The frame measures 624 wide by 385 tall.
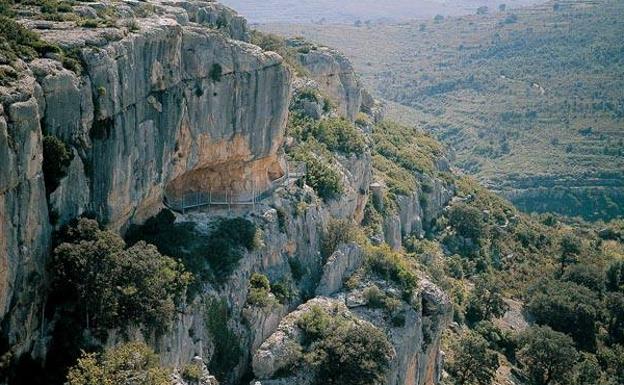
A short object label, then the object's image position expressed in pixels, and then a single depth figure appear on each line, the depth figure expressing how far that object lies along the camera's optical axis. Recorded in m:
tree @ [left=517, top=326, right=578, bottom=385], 72.75
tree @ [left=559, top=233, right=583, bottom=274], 101.09
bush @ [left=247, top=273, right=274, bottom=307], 51.91
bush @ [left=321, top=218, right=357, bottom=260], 62.84
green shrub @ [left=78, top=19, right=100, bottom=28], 44.31
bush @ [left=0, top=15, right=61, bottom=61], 37.06
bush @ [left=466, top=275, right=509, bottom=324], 84.06
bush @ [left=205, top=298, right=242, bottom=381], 48.03
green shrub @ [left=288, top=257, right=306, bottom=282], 58.84
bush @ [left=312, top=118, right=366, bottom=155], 80.44
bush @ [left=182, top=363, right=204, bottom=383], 43.22
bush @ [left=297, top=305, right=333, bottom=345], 52.69
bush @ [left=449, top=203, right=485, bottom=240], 103.00
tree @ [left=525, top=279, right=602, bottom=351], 83.06
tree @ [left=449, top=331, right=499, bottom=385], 68.50
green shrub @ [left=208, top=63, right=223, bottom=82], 52.97
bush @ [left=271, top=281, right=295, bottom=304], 54.47
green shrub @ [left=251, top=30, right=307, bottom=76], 90.94
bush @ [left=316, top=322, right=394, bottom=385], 50.64
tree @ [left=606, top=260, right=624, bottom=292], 95.19
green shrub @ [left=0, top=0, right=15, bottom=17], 42.81
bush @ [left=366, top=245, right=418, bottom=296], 61.09
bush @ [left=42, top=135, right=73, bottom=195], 37.12
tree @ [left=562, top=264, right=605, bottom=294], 91.69
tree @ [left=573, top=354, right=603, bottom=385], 72.61
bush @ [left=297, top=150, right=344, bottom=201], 67.88
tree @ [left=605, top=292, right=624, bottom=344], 85.88
